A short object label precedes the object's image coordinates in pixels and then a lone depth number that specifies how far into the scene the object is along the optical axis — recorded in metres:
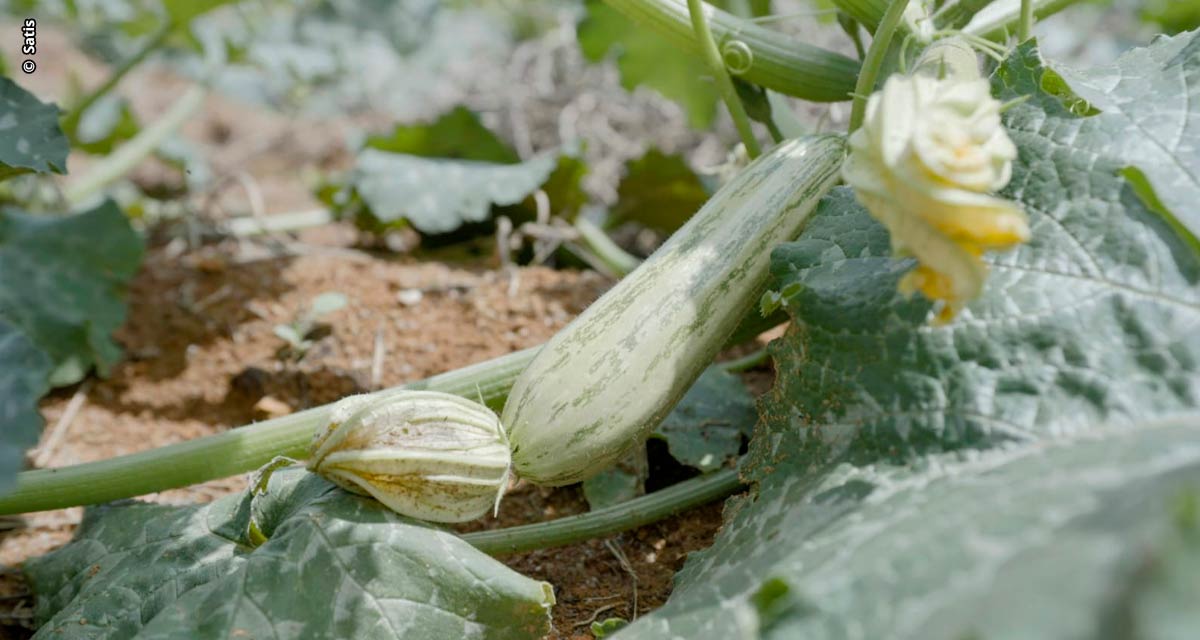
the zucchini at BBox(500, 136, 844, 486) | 0.87
